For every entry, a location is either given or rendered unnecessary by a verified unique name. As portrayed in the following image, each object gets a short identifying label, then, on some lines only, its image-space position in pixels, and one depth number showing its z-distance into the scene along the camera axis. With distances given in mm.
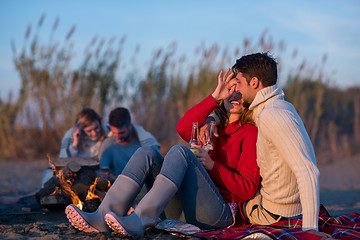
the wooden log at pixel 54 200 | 4582
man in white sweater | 2666
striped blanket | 2859
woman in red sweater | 2906
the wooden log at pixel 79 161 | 4742
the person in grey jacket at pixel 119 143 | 5496
